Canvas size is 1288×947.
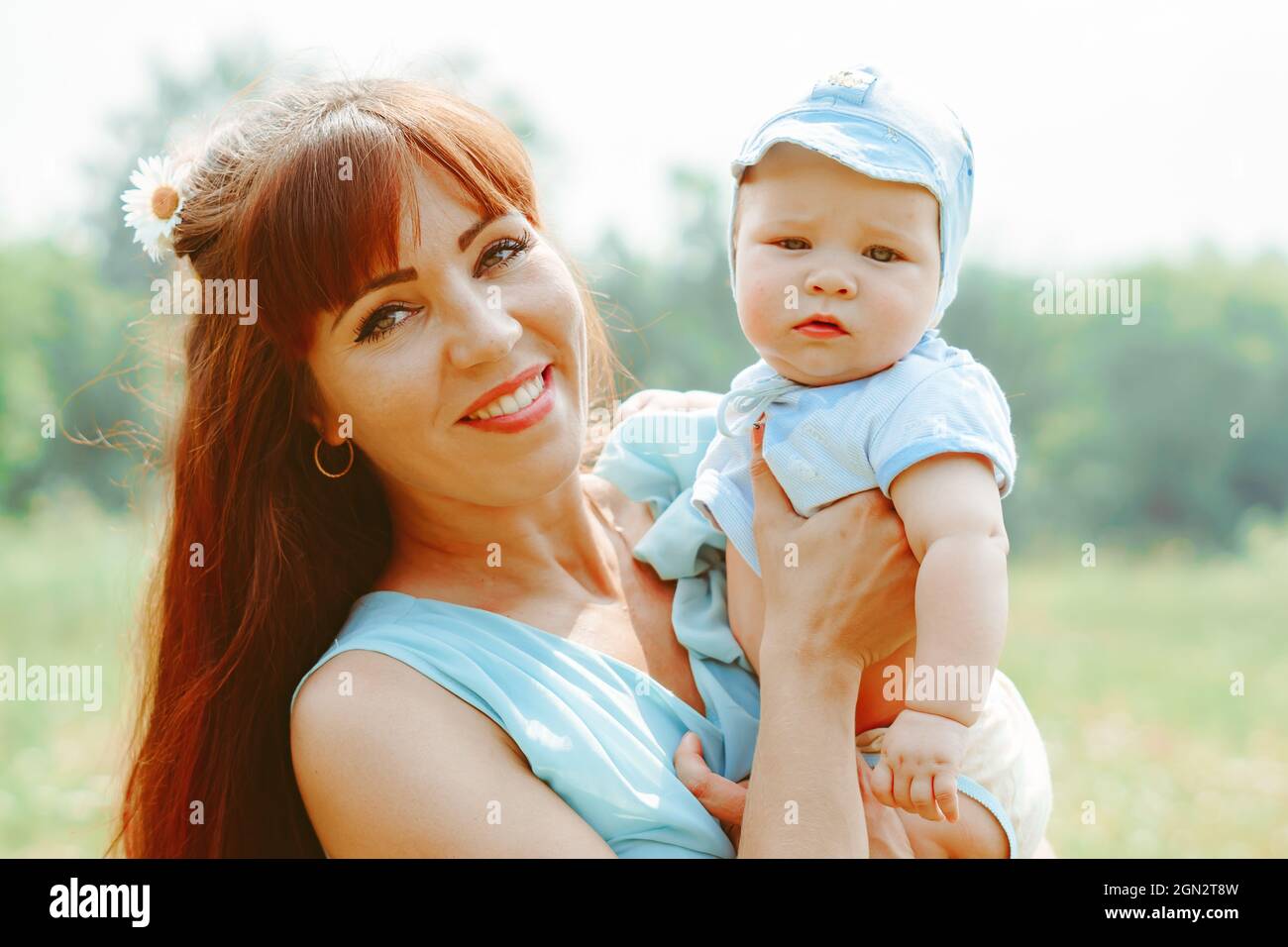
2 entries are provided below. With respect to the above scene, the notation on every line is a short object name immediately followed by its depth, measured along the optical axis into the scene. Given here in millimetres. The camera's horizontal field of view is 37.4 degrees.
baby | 792
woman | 827
